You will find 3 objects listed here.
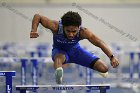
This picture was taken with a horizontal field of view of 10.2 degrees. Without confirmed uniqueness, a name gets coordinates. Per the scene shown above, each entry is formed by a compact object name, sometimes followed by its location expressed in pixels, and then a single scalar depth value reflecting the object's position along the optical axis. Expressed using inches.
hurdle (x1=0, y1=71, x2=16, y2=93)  422.9
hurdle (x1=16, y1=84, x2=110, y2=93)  401.5
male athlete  478.8
